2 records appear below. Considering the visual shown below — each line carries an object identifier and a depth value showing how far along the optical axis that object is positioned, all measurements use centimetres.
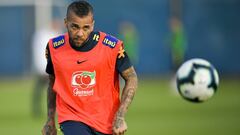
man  1575
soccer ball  1991
